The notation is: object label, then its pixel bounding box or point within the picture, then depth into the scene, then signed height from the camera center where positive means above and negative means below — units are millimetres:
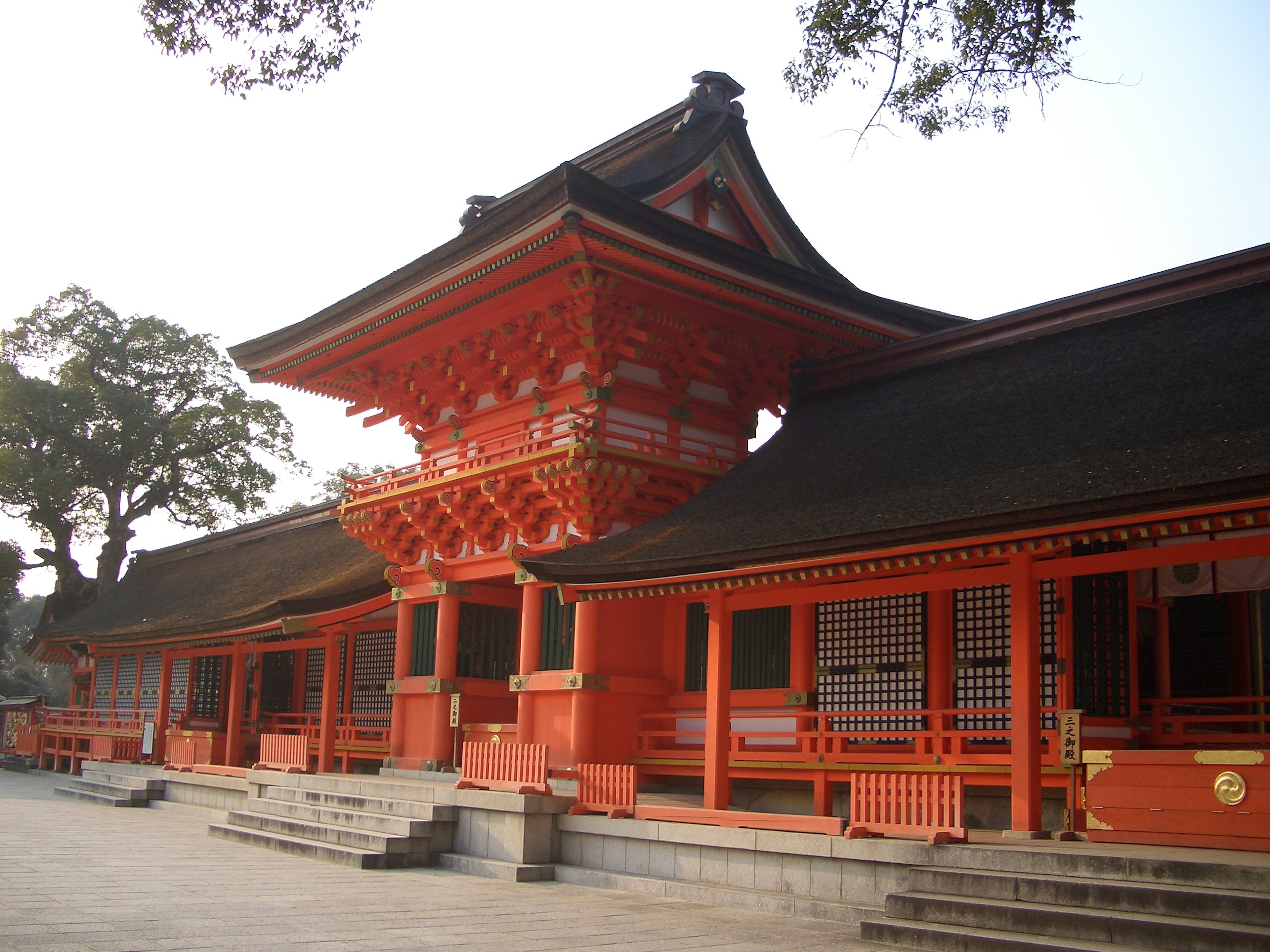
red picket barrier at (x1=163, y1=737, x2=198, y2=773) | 22828 -1728
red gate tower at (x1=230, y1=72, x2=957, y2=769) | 15648 +4369
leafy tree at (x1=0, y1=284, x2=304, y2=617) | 37938 +7420
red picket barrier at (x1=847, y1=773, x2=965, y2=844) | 10336 -1050
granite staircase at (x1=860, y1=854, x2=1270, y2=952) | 8016 -1543
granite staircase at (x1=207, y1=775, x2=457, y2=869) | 14164 -1985
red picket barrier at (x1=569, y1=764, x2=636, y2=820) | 13391 -1267
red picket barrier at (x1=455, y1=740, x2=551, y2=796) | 14156 -1127
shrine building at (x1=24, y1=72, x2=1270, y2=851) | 10797 +1671
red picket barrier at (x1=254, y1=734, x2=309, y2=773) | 18922 -1366
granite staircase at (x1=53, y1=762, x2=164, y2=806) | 22219 -2428
